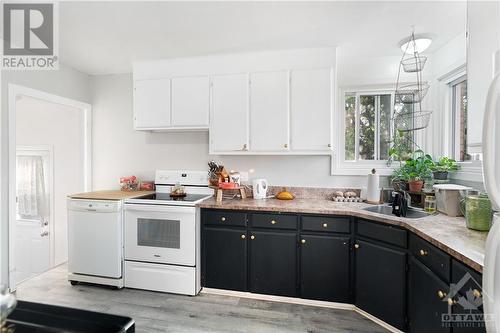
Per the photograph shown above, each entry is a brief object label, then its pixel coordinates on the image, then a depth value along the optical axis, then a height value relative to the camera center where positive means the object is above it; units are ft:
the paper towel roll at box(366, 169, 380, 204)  8.45 -0.81
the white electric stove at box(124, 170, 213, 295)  8.16 -2.69
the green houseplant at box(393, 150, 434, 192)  7.93 -0.23
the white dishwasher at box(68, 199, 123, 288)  8.59 -2.70
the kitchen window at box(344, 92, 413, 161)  9.44 +1.48
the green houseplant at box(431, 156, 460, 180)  7.54 -0.09
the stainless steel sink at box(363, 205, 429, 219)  7.24 -1.40
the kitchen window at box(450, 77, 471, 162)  7.80 +1.49
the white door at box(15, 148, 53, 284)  12.22 -2.43
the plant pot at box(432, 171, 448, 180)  7.68 -0.30
